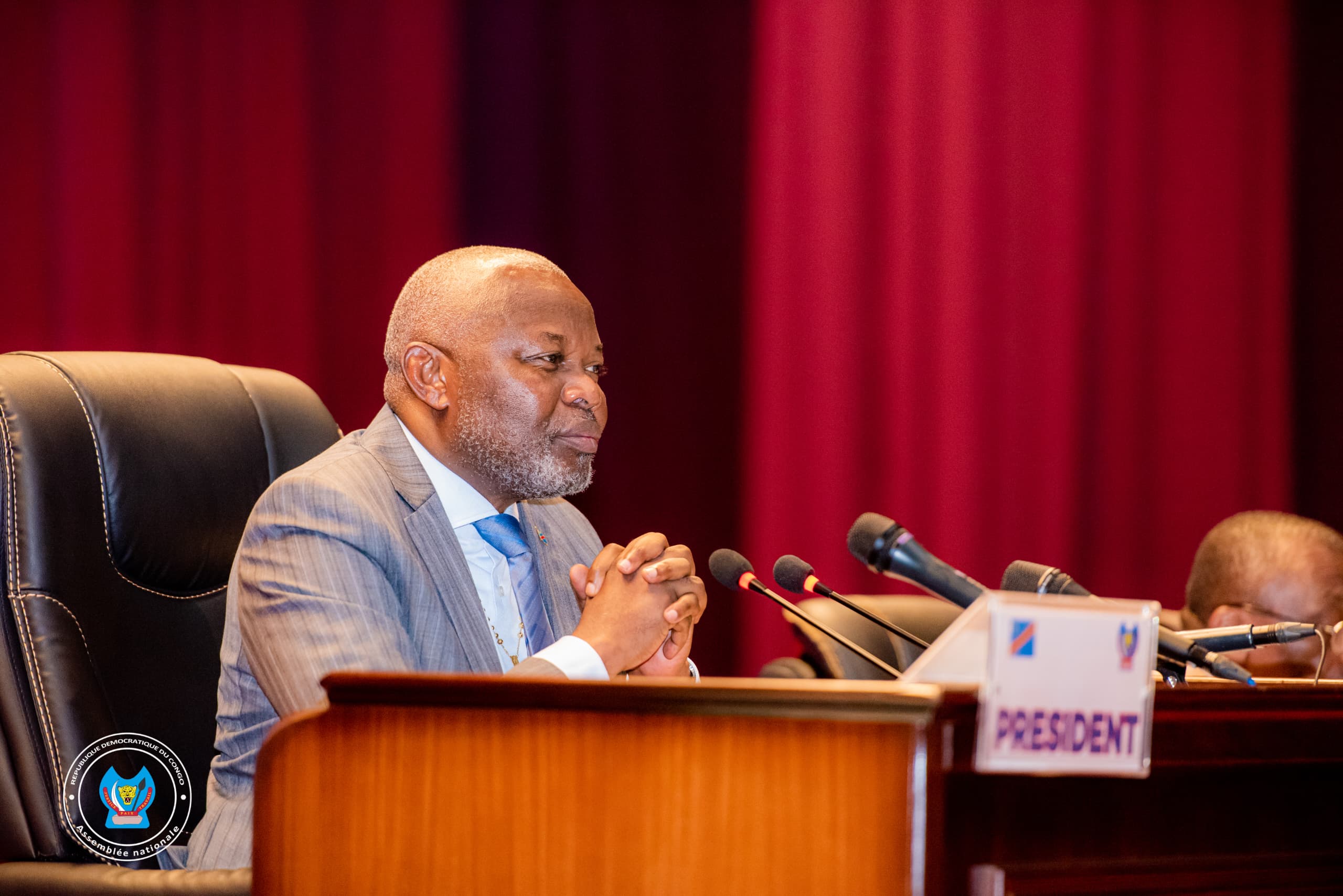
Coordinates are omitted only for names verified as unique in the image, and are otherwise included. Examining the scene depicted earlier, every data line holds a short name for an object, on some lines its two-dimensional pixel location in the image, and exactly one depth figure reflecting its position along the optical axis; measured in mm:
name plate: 4667
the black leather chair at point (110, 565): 5071
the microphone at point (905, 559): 4789
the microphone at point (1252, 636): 4956
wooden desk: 4680
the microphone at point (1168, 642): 4834
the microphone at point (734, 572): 5022
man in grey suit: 5033
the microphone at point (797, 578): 4993
